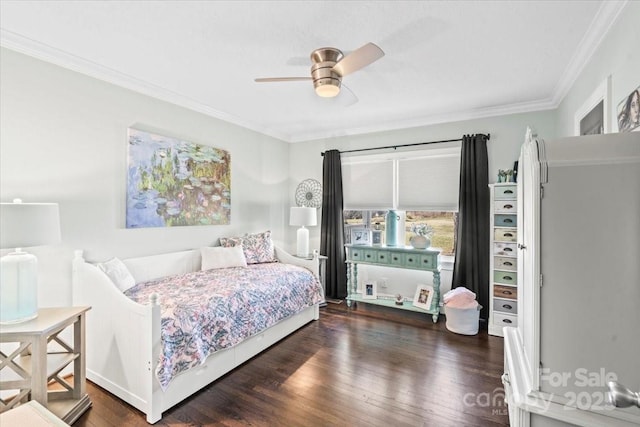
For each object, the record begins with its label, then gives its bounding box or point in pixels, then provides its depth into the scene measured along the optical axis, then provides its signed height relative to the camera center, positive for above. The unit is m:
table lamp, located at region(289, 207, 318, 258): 4.21 -0.10
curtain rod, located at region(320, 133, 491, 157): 3.81 +0.94
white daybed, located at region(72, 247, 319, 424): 1.90 -0.98
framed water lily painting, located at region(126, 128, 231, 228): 2.93 +0.33
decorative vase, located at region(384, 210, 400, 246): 4.14 -0.20
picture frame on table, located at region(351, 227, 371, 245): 4.42 -0.35
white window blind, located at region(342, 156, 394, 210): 4.31 +0.45
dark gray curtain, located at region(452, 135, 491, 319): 3.57 -0.12
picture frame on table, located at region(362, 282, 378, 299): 4.18 -1.10
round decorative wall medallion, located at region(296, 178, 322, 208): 4.86 +0.32
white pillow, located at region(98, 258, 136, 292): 2.43 -0.50
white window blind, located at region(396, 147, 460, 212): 3.86 +0.42
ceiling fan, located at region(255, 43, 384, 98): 2.01 +1.00
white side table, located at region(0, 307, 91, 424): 1.67 -0.94
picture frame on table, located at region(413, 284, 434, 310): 3.75 -1.07
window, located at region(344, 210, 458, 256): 3.97 -0.15
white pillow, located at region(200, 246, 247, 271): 3.38 -0.52
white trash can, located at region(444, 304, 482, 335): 3.30 -1.19
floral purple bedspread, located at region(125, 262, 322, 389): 2.02 -0.78
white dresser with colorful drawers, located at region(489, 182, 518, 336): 3.22 -0.49
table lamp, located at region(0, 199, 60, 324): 1.71 -0.27
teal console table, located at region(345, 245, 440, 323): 3.67 -0.64
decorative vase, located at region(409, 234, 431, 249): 3.83 -0.37
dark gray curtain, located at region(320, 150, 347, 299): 4.54 -0.25
